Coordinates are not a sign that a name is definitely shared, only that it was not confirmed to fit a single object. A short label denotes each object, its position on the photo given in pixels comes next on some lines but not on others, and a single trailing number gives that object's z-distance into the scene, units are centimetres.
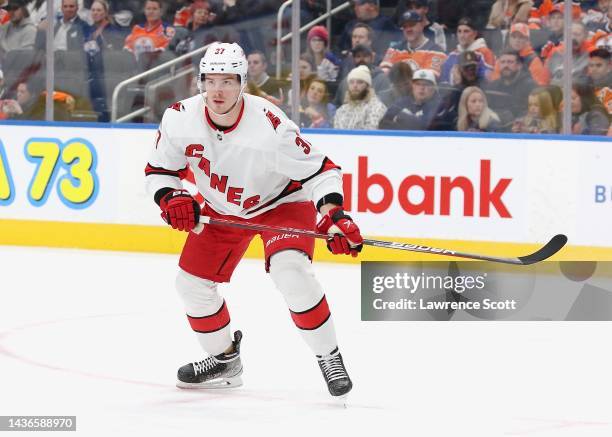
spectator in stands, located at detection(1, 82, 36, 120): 1513
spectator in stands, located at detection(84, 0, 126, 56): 1484
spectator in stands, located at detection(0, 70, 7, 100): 1532
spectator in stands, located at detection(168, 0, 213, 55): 1445
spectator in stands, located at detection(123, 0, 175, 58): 1465
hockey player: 765
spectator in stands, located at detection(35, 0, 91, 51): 1487
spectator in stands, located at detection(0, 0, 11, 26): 1526
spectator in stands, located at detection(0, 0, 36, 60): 1512
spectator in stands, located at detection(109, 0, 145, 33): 1475
